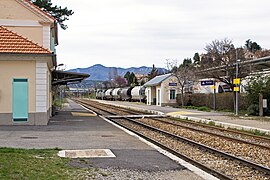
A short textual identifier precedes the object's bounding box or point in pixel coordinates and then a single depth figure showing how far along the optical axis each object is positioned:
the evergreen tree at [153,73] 109.35
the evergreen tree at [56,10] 36.78
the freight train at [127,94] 76.44
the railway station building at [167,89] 61.50
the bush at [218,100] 39.66
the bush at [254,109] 34.99
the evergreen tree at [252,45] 128.03
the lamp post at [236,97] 34.91
